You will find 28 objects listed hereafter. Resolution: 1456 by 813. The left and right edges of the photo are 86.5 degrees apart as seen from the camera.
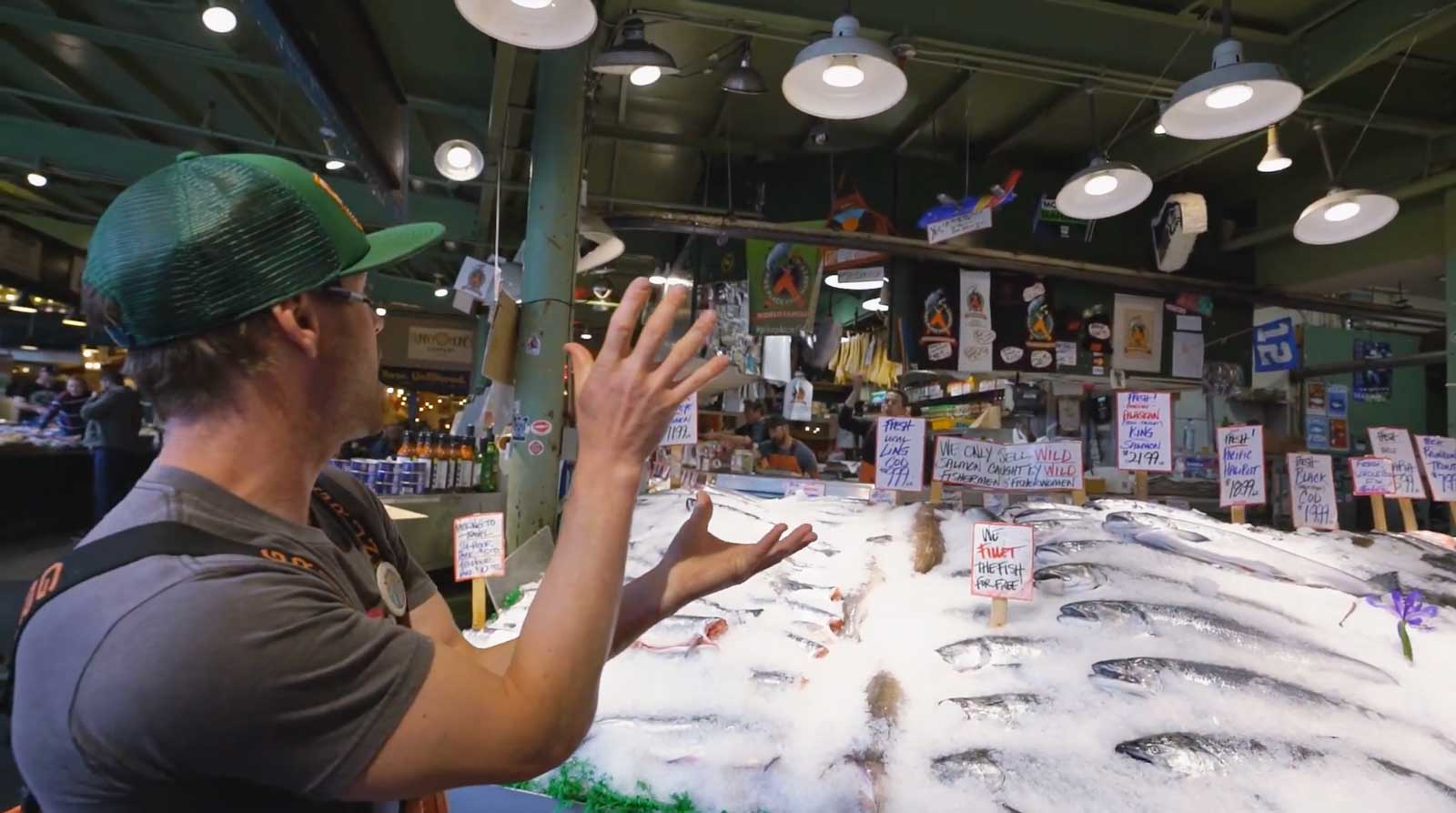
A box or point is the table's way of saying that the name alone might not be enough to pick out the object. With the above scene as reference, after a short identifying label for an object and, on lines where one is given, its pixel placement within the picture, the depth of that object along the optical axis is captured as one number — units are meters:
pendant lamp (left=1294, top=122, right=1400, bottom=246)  5.04
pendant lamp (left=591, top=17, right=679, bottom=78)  4.36
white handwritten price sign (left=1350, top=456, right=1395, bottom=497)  3.77
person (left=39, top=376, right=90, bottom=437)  9.02
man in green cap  0.69
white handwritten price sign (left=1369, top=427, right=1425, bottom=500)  3.88
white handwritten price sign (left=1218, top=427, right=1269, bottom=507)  3.54
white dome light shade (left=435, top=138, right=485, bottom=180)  5.86
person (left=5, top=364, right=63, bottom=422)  9.78
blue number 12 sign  8.04
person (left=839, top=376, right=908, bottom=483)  6.27
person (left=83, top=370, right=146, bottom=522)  7.20
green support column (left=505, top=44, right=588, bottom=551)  4.52
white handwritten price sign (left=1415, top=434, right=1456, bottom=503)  3.89
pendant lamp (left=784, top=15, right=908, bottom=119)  3.64
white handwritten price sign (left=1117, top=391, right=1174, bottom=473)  3.46
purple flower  2.58
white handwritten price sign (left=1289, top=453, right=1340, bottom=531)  3.82
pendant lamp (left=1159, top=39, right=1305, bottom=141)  3.68
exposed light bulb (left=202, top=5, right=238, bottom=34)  4.95
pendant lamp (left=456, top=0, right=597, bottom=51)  3.23
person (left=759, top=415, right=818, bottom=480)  7.03
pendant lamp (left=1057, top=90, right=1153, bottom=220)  5.20
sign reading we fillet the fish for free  2.51
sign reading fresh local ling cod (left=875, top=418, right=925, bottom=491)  3.55
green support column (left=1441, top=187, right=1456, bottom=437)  6.20
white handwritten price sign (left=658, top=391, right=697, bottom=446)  3.88
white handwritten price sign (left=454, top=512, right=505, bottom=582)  3.09
